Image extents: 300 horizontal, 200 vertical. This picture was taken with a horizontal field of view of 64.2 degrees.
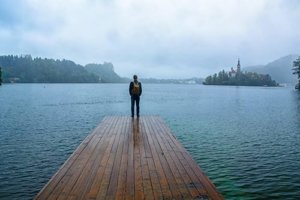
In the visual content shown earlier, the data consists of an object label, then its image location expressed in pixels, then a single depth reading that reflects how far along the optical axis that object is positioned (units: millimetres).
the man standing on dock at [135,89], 15220
